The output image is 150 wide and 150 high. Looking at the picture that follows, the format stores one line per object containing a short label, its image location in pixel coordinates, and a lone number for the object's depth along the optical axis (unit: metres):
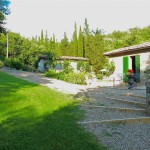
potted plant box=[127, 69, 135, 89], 9.37
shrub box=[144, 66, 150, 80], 10.26
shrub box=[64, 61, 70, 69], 17.56
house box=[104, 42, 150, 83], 10.78
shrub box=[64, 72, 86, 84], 12.07
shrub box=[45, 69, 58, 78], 15.43
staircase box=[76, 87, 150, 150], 3.40
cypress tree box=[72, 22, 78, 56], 32.70
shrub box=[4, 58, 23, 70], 21.73
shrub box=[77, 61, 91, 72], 19.90
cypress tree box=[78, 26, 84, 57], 32.07
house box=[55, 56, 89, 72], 23.30
